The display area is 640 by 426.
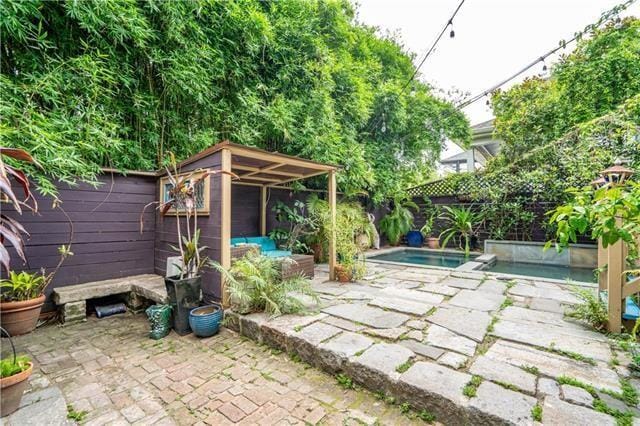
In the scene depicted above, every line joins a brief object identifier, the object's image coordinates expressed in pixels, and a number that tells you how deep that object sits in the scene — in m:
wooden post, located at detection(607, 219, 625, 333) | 2.16
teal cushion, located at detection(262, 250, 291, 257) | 4.80
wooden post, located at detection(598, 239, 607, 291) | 2.62
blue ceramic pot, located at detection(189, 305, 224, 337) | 2.74
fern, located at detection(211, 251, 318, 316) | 2.81
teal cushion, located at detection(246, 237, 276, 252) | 5.35
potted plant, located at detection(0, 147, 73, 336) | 2.85
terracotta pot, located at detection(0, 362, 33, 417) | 1.50
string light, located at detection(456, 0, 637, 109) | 5.01
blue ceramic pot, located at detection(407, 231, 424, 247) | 8.58
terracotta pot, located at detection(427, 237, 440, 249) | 7.91
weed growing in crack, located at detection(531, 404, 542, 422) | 1.33
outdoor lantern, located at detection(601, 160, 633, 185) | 2.65
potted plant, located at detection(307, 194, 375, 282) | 4.20
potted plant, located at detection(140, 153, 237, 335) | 2.86
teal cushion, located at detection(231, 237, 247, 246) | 5.12
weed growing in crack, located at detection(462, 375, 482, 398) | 1.51
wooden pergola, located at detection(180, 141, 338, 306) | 3.01
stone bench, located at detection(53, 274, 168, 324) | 3.27
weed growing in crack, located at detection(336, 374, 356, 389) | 1.90
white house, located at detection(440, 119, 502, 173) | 10.49
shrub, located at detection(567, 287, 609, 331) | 2.30
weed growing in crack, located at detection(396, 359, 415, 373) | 1.78
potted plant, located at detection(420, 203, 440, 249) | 7.93
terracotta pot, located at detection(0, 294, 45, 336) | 2.83
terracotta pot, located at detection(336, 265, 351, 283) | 4.14
